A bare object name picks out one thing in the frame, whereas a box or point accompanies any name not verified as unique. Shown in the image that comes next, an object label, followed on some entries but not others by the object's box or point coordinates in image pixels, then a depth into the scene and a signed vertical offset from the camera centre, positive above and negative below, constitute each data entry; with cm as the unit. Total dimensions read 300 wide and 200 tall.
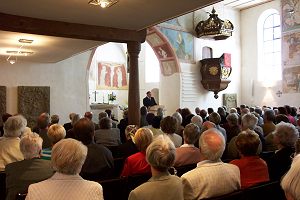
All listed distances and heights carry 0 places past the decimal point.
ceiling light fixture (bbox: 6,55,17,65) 995 +121
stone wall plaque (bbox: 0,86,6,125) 1066 -10
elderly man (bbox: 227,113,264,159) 523 -43
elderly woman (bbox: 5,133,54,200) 296 -67
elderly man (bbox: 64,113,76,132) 707 -65
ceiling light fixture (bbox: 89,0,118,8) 430 +127
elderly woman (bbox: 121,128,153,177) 357 -70
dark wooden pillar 682 +23
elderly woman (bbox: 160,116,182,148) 490 -47
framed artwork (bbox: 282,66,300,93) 1456 +70
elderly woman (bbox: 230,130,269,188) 309 -63
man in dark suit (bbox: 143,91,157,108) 1297 -24
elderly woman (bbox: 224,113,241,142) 570 -52
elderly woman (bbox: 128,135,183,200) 223 -58
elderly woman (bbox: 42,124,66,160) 407 -47
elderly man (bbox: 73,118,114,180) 374 -69
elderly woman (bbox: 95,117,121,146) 564 -66
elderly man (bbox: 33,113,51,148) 528 -48
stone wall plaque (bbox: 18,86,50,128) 1104 -16
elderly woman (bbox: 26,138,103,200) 216 -57
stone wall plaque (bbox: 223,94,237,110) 1655 -24
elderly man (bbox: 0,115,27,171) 399 -55
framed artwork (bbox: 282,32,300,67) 1453 +209
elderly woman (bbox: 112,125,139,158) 471 -77
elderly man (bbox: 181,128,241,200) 266 -66
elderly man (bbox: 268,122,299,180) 364 -62
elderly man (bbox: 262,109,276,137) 598 -50
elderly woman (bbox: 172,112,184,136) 631 -63
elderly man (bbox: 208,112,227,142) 602 -43
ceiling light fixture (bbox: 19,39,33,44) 727 +125
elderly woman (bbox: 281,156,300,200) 181 -49
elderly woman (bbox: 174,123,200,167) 385 -65
